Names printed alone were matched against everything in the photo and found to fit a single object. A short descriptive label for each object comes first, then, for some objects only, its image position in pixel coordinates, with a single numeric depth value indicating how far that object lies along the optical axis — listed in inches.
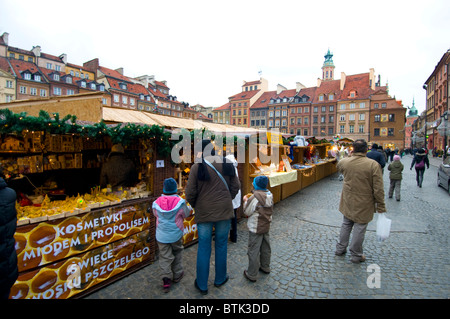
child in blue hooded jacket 130.6
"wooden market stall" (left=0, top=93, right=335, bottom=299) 112.6
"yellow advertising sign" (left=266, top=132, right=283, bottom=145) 296.5
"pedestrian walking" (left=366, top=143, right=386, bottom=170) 293.4
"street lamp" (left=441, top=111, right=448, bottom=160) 630.2
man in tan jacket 156.2
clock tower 3383.4
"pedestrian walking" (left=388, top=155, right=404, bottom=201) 319.0
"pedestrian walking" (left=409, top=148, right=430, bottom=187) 397.4
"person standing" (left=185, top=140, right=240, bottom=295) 126.3
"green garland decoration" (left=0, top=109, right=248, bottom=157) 101.7
